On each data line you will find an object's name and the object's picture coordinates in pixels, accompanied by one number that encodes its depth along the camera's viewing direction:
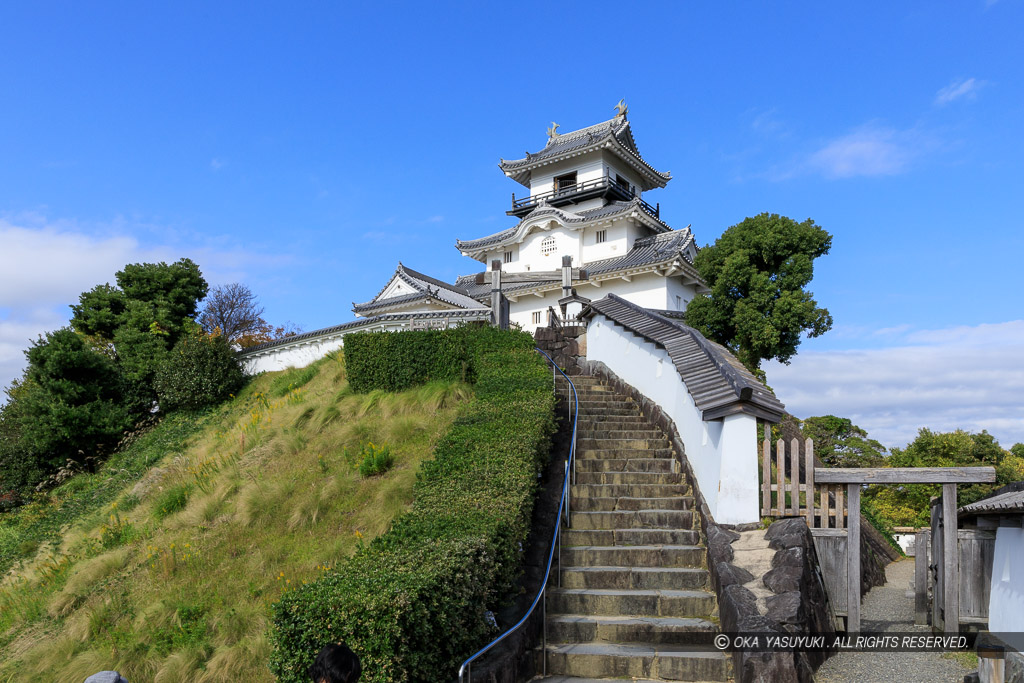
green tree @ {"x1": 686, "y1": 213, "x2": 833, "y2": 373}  20.28
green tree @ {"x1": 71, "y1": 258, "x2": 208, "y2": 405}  19.55
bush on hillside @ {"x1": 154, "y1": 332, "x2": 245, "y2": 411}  18.52
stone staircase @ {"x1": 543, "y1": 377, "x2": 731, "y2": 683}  6.50
